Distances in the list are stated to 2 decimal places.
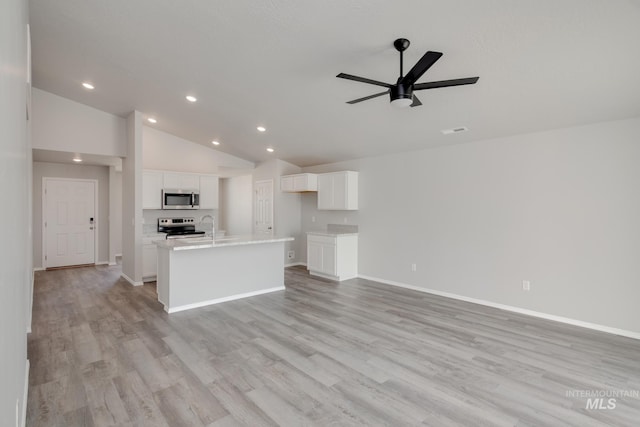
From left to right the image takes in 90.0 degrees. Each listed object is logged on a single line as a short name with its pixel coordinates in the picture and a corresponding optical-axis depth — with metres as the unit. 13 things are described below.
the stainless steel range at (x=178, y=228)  6.49
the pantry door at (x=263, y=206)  7.50
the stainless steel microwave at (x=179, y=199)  6.50
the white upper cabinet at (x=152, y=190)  6.29
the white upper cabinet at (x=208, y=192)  7.09
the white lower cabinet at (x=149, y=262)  5.95
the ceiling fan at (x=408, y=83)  2.38
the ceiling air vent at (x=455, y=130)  4.42
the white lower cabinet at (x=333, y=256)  6.16
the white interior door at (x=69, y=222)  7.06
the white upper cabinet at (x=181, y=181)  6.56
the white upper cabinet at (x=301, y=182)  6.81
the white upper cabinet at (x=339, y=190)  6.36
